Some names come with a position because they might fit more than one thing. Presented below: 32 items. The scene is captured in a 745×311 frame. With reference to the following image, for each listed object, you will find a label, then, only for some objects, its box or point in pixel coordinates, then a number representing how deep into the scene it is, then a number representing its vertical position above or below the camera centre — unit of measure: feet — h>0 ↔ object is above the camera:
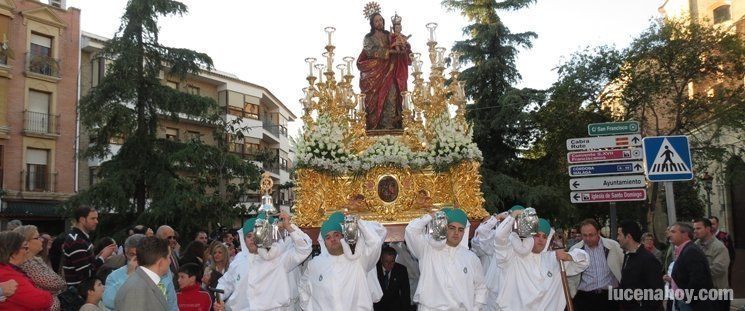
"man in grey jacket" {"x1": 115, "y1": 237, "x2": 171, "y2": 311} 15.75 -1.50
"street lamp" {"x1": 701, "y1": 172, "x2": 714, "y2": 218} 58.44 +1.92
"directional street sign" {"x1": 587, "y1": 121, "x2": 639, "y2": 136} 31.01 +3.46
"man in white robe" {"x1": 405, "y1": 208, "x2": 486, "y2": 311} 23.62 -2.07
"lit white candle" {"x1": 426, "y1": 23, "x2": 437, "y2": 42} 39.99 +10.52
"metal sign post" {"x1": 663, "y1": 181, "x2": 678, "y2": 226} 24.13 +0.06
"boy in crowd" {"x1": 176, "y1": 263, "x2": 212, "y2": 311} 22.76 -2.57
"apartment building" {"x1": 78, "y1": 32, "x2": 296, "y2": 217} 99.04 +20.75
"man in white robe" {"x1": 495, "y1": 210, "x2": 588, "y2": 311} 23.70 -2.14
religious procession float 38.75 +3.23
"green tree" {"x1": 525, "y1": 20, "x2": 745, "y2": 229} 62.13 +11.05
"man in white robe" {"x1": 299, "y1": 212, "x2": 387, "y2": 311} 23.38 -2.00
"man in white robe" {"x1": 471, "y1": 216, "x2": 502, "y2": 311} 26.37 -2.07
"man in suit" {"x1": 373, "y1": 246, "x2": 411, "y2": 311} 29.81 -3.19
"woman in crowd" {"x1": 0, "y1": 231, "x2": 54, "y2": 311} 18.33 -1.55
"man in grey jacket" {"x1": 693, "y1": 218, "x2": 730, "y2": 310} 28.50 -2.14
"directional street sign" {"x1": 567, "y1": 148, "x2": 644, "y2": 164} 30.78 +2.25
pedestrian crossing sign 24.62 +1.69
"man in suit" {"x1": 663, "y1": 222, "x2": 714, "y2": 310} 24.71 -2.30
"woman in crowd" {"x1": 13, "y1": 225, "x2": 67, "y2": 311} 19.98 -1.54
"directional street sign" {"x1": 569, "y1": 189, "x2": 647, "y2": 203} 30.09 +0.44
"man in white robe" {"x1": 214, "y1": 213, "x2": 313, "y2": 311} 24.40 -2.03
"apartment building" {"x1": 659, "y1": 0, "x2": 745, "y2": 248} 66.33 +3.93
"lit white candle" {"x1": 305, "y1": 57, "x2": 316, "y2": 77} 40.44 +8.89
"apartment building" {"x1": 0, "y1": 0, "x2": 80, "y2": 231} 85.66 +14.53
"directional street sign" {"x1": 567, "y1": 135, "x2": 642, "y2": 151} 31.07 +2.88
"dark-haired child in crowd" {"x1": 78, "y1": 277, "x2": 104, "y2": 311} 19.51 -2.05
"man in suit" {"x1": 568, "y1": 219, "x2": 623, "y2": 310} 27.37 -2.72
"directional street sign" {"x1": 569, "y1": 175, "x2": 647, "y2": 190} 30.45 +1.03
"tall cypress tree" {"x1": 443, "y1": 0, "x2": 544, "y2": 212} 77.10 +15.12
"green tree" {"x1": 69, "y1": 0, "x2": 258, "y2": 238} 65.31 +7.52
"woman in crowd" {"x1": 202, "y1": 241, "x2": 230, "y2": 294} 28.73 -1.89
